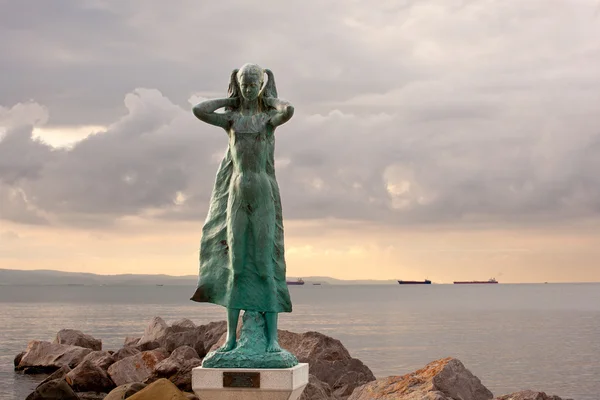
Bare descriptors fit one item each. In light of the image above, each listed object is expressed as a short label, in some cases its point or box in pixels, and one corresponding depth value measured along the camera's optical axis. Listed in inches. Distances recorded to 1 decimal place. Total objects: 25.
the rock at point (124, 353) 974.8
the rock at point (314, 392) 641.9
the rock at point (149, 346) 1160.2
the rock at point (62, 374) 914.2
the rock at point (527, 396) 600.4
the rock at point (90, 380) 896.9
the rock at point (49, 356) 1081.4
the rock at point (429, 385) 593.3
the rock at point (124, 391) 713.6
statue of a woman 460.8
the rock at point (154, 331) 1177.5
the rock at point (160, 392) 608.7
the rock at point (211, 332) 1040.8
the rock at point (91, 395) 870.1
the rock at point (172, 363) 836.6
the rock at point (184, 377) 821.9
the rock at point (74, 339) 1184.2
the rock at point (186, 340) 1084.5
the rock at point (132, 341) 1349.2
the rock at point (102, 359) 935.7
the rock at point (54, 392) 787.4
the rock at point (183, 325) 1189.3
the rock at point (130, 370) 887.1
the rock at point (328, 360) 810.8
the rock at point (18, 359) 1251.8
